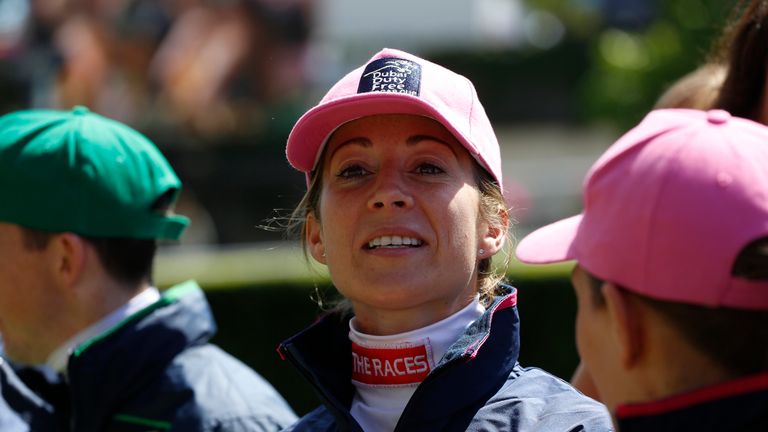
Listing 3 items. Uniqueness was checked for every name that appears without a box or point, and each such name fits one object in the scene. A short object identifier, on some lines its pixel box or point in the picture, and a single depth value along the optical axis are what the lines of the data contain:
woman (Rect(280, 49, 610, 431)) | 5.49
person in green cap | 7.07
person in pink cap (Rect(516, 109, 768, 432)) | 4.20
